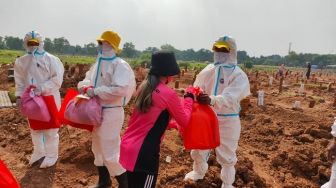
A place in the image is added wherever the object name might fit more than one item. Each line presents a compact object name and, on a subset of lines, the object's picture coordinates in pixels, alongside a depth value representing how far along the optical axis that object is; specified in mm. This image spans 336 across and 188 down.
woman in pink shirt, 3270
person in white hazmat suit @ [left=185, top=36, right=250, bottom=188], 4398
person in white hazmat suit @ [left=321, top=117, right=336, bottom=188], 3145
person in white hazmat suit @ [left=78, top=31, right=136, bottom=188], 4246
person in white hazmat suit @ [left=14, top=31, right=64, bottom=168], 5363
